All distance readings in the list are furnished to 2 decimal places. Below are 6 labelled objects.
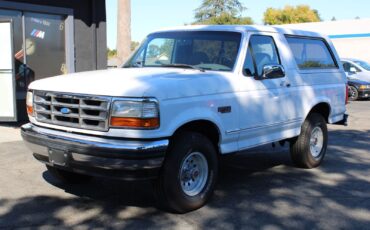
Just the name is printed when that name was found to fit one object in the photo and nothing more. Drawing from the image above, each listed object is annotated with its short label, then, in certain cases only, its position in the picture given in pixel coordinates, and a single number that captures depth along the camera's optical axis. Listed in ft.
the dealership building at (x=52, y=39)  35.37
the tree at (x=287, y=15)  258.16
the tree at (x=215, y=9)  195.65
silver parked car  61.93
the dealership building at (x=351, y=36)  107.14
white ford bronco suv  14.42
